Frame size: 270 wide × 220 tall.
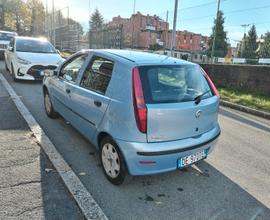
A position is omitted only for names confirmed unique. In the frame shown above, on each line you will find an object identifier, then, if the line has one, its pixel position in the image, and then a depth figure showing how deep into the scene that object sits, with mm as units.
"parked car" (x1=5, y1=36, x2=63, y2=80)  9156
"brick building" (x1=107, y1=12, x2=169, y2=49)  70875
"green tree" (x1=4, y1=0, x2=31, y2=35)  44438
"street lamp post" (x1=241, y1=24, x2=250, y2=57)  59406
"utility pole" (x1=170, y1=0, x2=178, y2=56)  12112
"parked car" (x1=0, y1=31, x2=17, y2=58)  16438
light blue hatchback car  2805
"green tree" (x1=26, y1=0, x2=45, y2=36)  47969
